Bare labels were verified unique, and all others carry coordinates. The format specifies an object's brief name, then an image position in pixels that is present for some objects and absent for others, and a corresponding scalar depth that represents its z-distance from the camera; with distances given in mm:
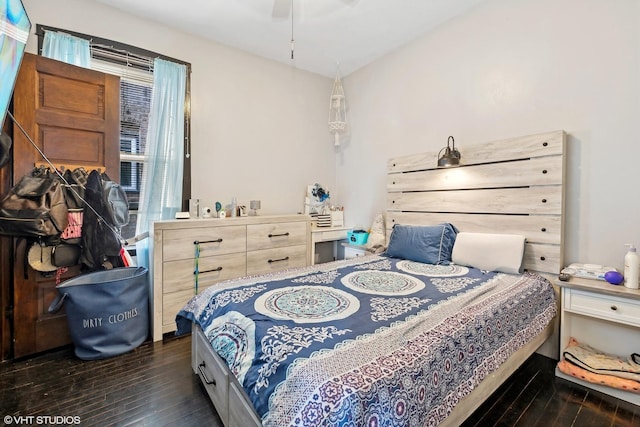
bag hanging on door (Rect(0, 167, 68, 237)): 1904
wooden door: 2043
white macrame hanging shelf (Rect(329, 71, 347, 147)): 3693
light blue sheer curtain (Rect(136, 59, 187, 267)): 2621
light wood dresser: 2365
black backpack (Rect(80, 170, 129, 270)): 2150
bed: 947
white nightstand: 1636
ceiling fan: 2465
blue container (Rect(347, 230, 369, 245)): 3398
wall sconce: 2498
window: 2545
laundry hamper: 1996
